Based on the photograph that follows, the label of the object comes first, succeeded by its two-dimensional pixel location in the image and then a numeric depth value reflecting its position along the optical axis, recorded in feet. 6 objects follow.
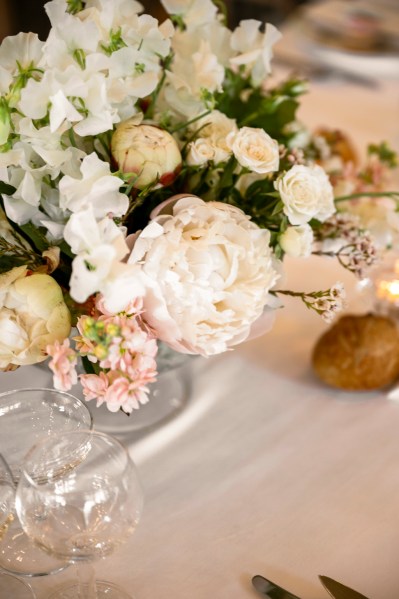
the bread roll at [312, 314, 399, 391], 3.50
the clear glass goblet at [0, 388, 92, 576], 2.66
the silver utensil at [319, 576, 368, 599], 2.52
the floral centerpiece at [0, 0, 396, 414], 2.28
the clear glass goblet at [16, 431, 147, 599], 2.33
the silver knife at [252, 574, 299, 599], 2.57
